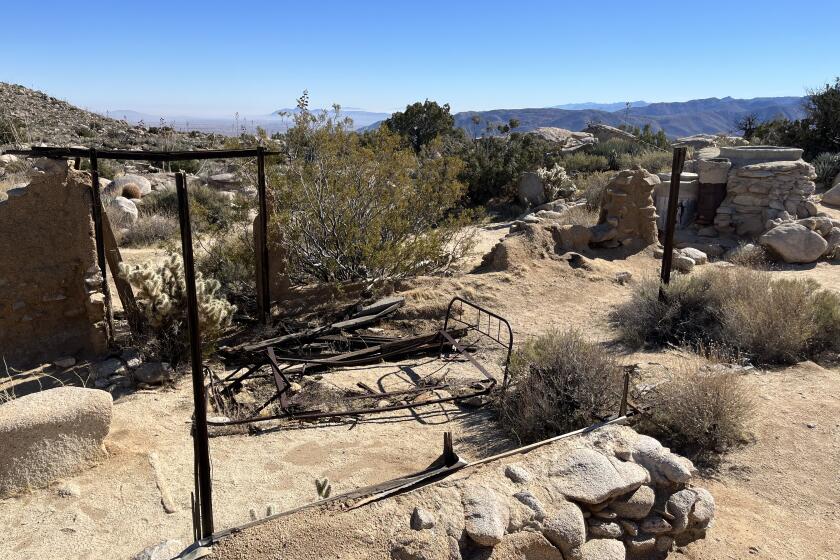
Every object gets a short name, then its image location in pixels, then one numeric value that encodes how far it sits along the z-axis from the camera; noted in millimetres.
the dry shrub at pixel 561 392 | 5160
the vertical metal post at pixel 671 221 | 8082
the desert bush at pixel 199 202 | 11625
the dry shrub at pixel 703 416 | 5129
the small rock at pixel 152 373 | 6125
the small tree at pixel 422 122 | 27219
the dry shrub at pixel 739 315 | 6836
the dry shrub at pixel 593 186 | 15209
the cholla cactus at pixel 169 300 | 6426
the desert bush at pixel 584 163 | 21078
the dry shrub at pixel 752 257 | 10875
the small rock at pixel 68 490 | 4355
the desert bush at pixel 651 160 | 18500
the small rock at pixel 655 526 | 4020
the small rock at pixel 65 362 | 6516
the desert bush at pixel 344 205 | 8719
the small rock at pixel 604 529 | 3871
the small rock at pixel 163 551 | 3264
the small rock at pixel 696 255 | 11242
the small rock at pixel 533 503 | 3633
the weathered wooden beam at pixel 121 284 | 6801
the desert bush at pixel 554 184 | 17312
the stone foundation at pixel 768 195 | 12375
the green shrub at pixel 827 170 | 16875
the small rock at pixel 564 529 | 3609
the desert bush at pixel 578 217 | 13008
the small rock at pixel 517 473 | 3820
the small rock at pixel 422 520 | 3348
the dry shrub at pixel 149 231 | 12477
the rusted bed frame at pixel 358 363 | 5301
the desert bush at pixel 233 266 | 8797
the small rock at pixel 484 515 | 3379
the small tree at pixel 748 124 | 27820
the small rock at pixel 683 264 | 10602
